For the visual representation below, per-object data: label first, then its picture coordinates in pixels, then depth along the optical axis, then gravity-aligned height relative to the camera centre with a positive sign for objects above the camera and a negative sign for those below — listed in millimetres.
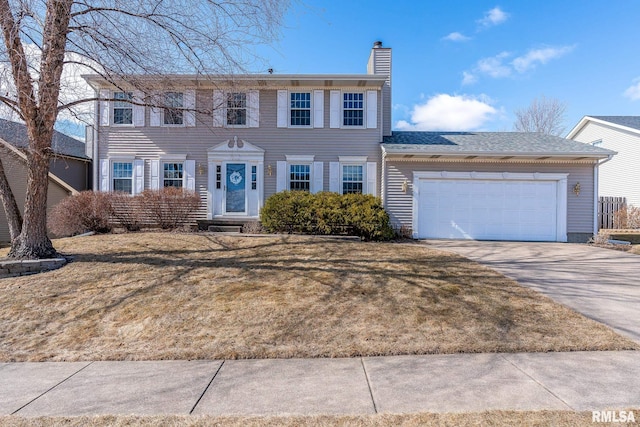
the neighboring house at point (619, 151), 16828 +3254
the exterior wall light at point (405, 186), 11914 +952
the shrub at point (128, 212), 10570 -31
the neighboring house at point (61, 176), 12781 +1442
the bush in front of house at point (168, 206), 10617 +171
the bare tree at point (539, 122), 29281 +8058
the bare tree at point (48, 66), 5536 +2610
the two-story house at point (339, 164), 11805 +1745
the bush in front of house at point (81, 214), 9836 -109
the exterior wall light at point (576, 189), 11742 +886
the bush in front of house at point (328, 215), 10477 -79
